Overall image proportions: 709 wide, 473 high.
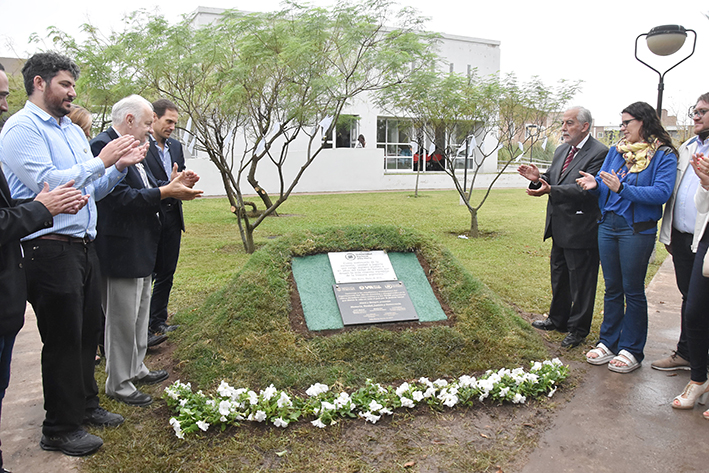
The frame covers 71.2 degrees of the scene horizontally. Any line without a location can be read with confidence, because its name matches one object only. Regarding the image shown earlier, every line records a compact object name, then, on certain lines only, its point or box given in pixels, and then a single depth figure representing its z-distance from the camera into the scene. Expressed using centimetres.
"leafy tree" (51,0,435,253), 756
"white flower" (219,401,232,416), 311
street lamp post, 740
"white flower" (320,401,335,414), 321
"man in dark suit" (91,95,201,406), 331
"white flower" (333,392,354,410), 326
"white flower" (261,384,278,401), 329
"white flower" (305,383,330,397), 338
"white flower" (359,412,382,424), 320
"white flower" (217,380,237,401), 328
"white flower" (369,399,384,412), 323
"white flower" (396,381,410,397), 342
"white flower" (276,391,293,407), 323
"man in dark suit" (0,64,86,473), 227
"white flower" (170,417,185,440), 298
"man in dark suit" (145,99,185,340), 444
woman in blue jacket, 390
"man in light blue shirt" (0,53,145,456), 264
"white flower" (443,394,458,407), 338
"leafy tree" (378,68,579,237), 1066
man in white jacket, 365
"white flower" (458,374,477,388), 356
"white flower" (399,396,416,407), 335
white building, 2133
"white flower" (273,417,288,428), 310
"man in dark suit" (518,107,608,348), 453
